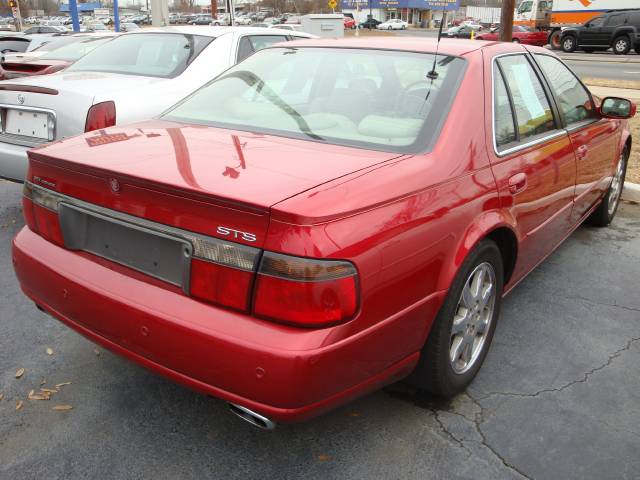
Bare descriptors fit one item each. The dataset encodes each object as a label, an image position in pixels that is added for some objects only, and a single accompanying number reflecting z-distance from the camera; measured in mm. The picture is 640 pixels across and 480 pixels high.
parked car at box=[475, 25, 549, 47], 32531
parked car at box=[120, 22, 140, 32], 46678
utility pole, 12711
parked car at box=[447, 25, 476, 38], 51350
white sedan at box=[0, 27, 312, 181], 4617
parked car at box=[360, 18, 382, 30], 71312
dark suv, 26562
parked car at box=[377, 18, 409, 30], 72562
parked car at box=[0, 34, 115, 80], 7035
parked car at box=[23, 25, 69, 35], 36378
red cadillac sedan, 1938
